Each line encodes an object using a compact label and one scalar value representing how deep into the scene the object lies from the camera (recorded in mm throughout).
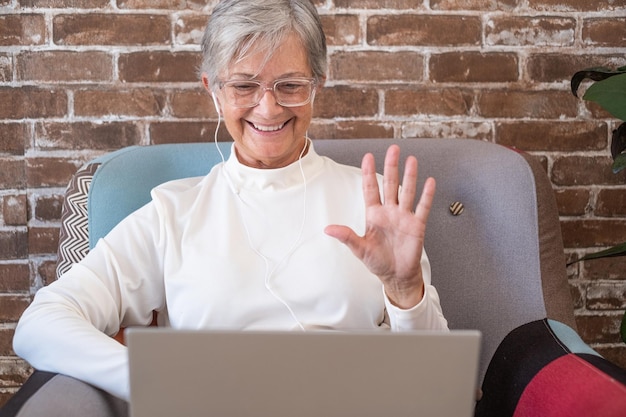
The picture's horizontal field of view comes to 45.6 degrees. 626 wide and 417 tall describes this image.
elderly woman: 1447
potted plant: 1603
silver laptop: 870
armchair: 1605
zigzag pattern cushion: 1638
